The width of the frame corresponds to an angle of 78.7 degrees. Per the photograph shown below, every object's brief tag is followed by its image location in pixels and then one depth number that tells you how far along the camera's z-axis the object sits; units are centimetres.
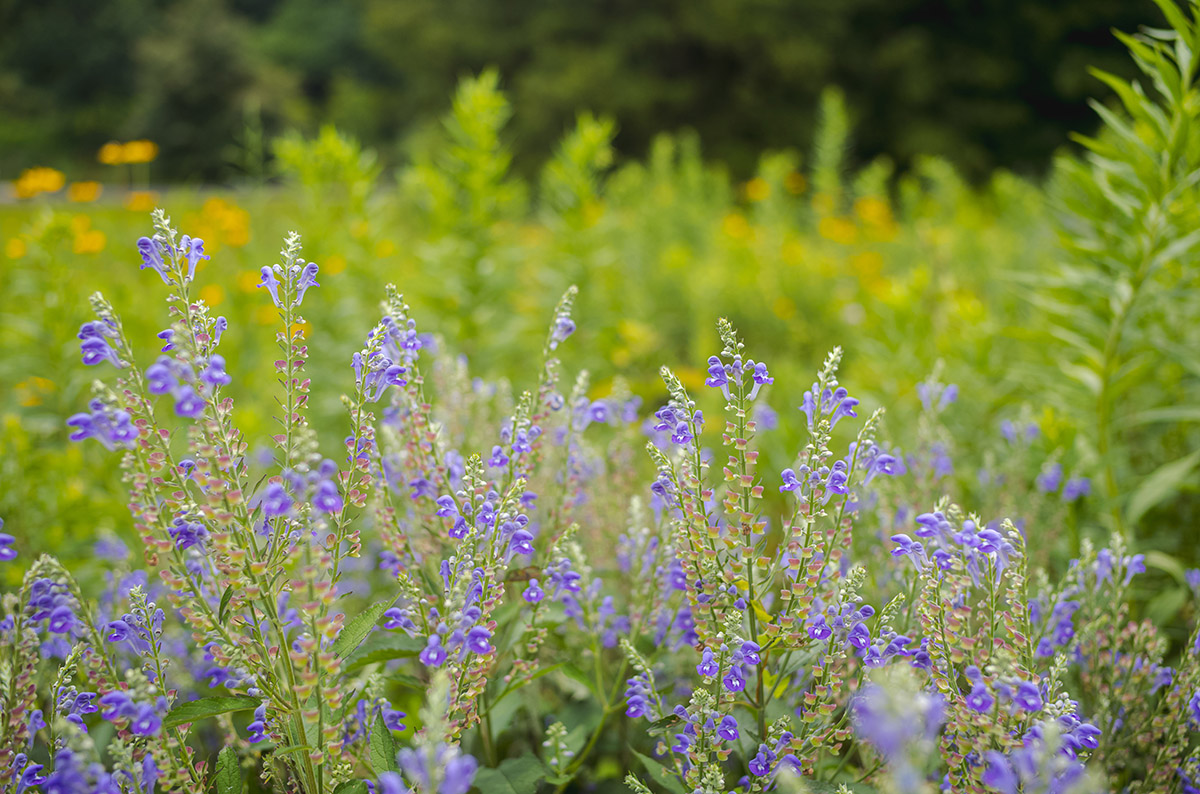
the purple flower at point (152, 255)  101
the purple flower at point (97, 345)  98
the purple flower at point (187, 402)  85
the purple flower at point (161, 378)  85
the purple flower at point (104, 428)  95
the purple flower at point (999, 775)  75
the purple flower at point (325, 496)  88
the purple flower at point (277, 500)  90
